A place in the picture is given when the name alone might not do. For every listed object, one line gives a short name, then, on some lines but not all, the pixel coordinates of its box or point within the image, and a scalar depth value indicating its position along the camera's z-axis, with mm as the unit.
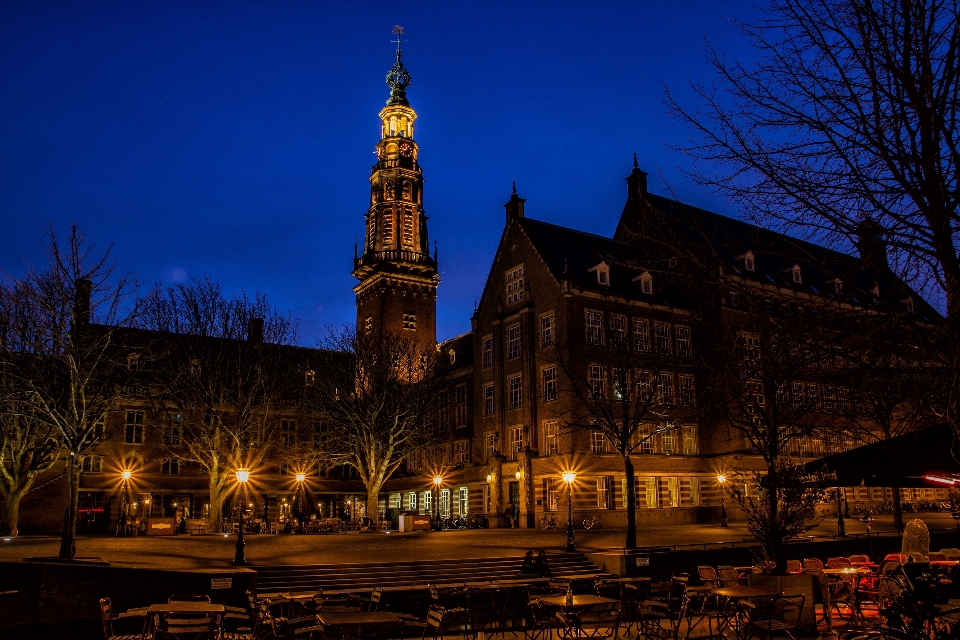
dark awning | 11008
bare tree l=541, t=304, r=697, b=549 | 44938
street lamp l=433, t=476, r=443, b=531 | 54625
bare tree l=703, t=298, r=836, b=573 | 15872
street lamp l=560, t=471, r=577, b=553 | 30000
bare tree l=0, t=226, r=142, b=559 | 24812
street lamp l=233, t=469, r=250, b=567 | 25781
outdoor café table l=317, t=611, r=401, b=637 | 12938
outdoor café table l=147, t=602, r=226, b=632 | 14125
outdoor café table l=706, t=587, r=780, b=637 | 15084
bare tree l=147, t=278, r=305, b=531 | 41562
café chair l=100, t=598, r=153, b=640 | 14828
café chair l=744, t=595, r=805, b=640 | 14176
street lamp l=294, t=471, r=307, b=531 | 49562
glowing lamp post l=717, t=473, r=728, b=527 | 46688
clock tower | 72250
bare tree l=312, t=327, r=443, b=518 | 45781
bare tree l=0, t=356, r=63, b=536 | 40000
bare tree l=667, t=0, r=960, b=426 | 9141
